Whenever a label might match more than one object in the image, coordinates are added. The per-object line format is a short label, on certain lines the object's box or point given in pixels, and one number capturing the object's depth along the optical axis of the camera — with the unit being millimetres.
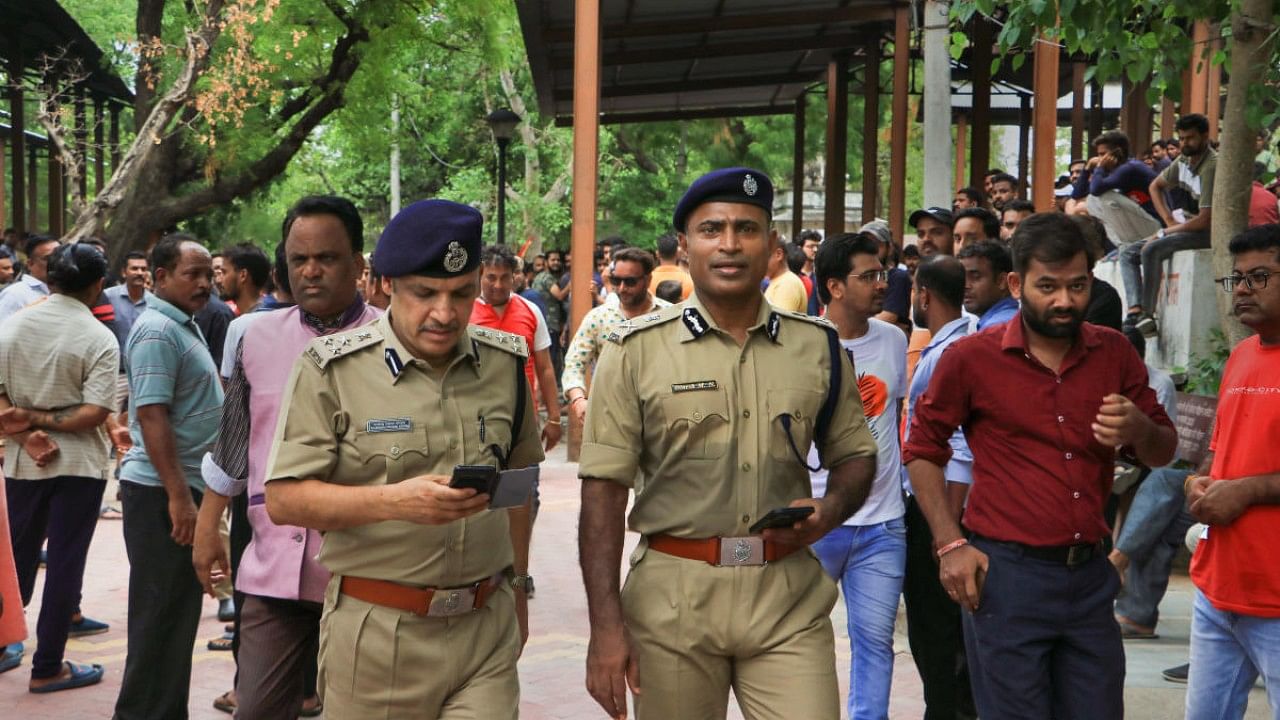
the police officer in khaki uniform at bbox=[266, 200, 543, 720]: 3697
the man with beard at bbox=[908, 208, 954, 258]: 9172
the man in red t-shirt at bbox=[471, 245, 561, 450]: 9195
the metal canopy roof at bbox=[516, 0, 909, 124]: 18312
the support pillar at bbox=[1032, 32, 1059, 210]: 13055
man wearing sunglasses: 8930
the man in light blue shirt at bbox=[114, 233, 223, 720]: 5914
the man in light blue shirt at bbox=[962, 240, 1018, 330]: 6160
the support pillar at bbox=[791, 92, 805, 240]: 27234
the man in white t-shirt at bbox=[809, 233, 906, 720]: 5652
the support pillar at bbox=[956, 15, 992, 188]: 19281
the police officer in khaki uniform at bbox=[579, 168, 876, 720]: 3746
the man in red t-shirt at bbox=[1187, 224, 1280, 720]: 4402
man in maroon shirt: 4238
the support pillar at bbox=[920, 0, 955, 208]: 14344
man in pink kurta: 4469
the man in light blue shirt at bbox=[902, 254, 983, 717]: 6070
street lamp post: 21484
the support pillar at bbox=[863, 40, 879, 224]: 21156
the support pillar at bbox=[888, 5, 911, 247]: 18172
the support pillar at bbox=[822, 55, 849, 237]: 22812
